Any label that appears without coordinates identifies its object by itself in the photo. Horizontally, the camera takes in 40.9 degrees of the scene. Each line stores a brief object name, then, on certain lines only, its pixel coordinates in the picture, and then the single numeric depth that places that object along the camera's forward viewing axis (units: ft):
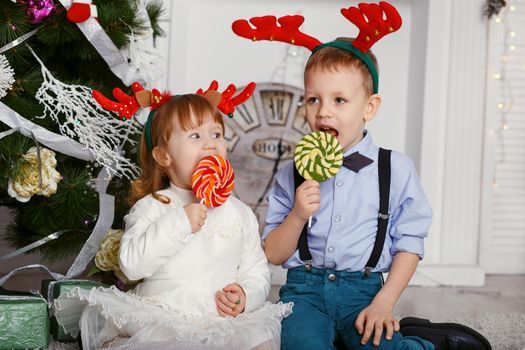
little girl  5.48
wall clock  11.59
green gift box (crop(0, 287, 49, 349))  6.14
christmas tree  7.13
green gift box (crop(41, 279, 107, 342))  6.61
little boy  6.04
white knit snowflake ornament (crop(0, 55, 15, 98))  6.85
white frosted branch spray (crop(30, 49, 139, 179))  7.29
